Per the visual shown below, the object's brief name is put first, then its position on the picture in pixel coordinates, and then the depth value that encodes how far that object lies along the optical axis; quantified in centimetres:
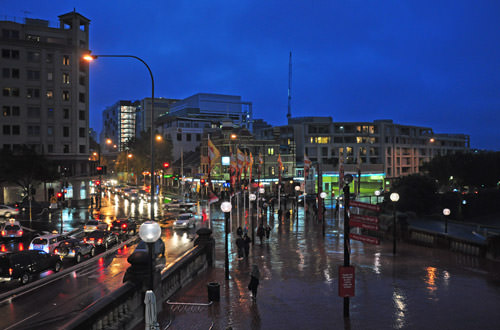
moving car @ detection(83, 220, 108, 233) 3556
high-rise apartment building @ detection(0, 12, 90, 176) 6081
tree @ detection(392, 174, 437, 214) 5297
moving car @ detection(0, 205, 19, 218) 4819
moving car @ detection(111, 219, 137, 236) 3575
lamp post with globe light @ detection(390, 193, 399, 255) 2572
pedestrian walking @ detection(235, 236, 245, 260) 2373
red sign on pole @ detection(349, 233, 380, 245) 1310
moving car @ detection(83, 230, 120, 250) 2956
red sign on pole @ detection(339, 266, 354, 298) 1327
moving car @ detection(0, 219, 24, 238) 3338
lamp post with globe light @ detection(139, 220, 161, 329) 912
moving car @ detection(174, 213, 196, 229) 3878
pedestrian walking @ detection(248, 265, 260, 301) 1543
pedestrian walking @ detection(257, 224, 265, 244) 2928
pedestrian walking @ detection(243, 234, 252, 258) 2399
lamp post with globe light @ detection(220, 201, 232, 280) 1812
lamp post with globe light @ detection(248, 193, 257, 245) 2973
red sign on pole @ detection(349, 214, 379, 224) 1366
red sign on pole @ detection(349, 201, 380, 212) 1390
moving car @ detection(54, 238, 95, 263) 2572
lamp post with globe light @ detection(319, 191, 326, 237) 4078
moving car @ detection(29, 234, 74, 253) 2531
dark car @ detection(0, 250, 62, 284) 1956
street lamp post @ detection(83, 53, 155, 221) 2128
